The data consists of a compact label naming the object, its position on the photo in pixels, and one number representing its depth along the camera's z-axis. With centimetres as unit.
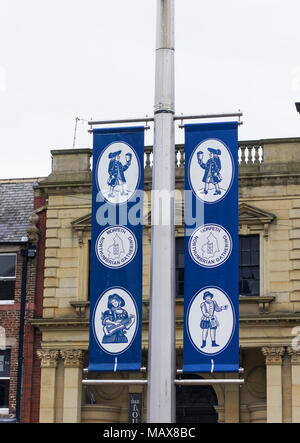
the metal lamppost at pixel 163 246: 1013
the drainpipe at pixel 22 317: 2752
